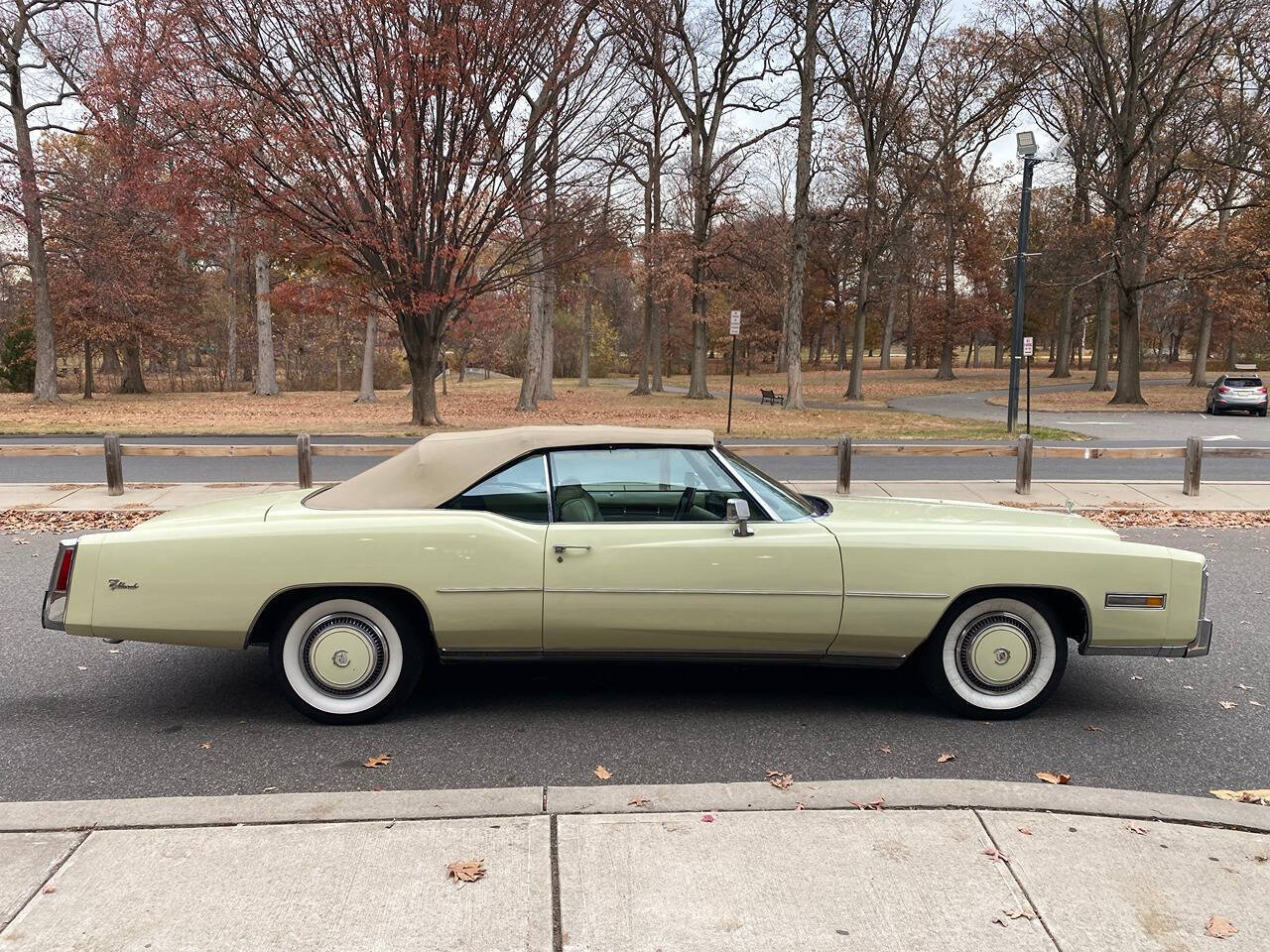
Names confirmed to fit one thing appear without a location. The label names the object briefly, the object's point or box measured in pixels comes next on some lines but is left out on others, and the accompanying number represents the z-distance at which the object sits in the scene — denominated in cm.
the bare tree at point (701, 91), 2861
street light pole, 1783
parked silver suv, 2681
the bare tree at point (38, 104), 2684
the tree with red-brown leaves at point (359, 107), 1576
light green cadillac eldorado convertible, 393
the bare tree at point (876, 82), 2909
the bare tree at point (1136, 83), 2831
